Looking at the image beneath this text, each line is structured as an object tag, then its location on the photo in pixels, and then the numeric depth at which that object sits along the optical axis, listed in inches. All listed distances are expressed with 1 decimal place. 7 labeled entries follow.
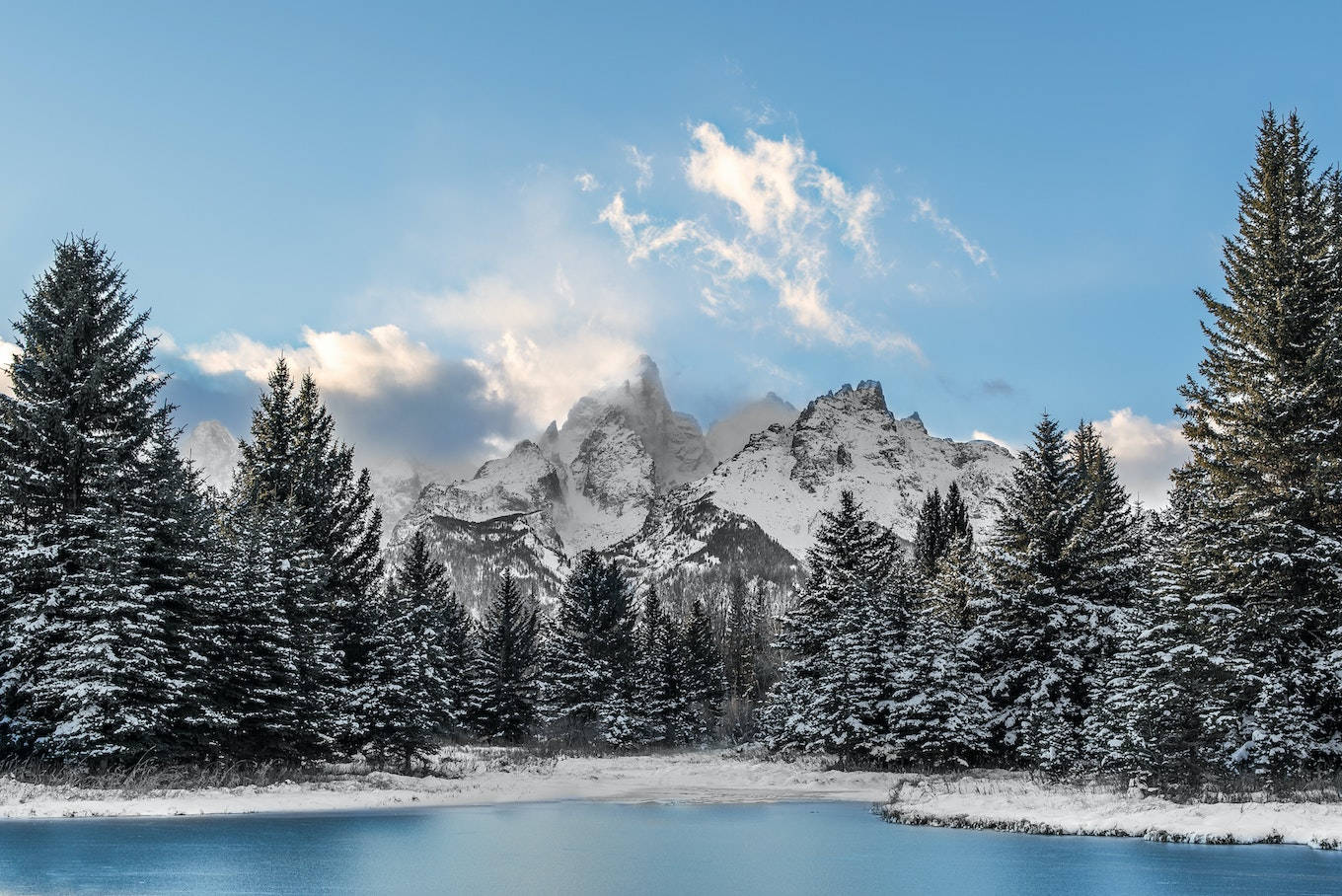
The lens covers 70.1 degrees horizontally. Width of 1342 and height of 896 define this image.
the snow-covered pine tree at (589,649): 2748.5
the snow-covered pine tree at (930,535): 2751.0
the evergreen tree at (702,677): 3331.7
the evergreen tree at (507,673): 2620.6
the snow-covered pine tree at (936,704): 1512.1
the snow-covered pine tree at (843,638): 1664.6
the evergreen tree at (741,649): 4549.7
